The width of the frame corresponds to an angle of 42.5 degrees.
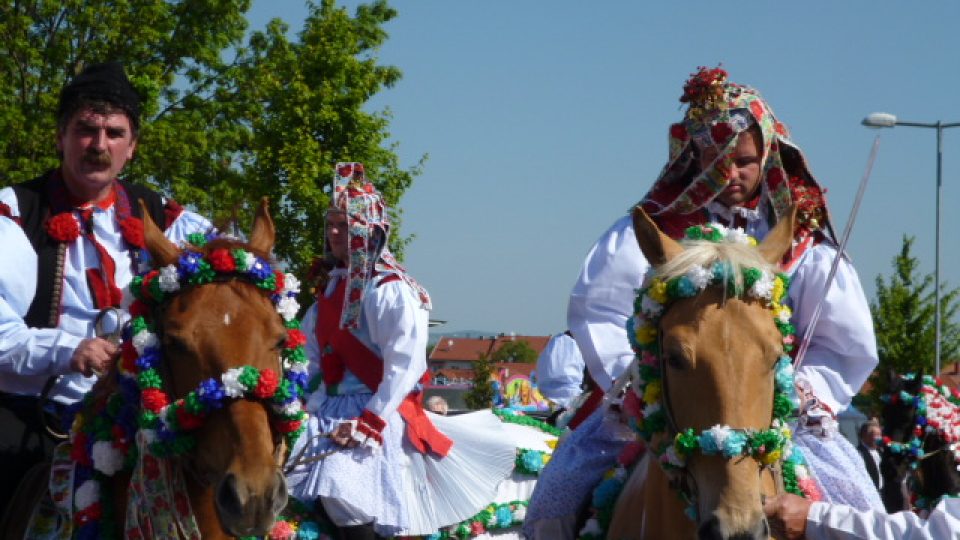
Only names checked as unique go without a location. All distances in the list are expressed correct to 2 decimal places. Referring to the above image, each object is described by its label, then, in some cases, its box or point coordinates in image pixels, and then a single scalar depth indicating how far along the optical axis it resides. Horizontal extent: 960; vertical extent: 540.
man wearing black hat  5.17
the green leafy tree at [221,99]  19.69
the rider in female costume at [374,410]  7.85
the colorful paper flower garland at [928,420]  8.20
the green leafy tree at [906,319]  27.98
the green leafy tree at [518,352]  120.86
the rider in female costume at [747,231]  5.06
